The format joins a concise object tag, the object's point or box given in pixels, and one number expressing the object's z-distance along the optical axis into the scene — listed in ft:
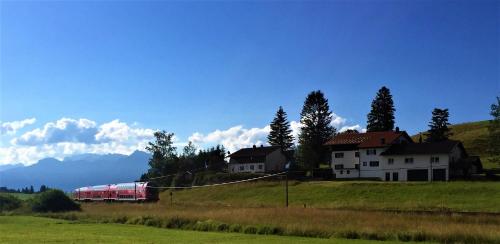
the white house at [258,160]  379.14
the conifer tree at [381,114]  407.44
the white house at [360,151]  297.74
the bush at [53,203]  217.56
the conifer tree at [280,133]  465.47
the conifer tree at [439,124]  383.20
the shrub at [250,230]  114.83
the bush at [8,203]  238.48
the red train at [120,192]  235.81
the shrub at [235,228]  118.57
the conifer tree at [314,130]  365.85
